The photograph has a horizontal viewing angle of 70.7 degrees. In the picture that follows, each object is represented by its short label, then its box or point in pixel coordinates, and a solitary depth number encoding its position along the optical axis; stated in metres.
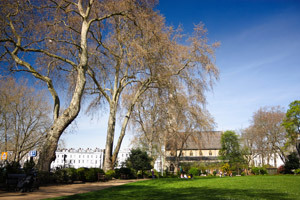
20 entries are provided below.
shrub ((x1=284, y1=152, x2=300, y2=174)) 34.57
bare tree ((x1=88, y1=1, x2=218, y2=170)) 16.38
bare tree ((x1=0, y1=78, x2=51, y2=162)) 29.68
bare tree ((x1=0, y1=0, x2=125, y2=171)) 12.55
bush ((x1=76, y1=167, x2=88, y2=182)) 16.20
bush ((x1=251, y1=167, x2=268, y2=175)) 38.28
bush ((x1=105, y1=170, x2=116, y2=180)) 18.01
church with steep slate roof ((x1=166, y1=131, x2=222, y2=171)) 71.71
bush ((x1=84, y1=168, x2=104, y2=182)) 16.47
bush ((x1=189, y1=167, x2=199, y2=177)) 39.22
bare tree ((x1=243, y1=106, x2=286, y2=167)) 45.50
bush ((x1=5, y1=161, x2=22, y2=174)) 10.96
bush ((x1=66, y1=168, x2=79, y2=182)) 14.48
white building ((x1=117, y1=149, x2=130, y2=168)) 129.00
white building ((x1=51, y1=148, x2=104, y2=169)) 117.88
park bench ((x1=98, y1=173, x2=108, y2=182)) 16.71
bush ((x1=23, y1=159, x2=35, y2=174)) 12.41
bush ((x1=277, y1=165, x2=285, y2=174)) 36.84
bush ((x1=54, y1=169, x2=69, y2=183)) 13.40
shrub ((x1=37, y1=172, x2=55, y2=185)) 11.64
